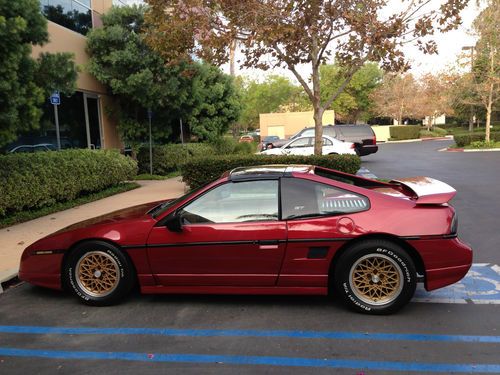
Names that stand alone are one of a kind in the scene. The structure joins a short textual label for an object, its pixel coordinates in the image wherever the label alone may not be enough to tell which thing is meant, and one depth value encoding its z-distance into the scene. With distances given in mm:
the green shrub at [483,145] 27391
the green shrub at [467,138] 28844
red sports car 4078
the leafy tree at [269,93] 57438
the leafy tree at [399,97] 51219
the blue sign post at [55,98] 10664
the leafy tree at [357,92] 52875
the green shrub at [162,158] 17156
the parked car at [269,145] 22897
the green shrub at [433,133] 49125
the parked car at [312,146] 16375
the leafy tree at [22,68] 6559
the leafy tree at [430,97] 51062
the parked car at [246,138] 42941
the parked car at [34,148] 11303
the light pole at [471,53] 28922
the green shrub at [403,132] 46125
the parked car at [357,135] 20641
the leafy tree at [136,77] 14156
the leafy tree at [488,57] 26425
